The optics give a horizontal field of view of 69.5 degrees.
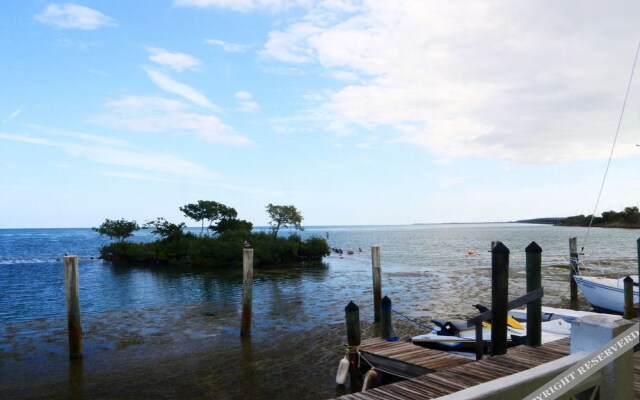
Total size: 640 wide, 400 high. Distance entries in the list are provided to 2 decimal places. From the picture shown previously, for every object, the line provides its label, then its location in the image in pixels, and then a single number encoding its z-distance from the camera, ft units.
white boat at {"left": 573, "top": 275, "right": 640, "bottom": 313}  62.69
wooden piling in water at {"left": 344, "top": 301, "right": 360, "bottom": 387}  37.60
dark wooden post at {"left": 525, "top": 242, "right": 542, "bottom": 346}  27.45
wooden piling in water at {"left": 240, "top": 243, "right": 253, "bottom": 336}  55.01
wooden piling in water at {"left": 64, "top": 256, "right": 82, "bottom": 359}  46.91
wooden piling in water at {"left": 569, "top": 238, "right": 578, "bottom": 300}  76.79
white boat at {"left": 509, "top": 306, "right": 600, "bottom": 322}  49.32
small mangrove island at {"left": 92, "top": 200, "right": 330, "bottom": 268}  161.38
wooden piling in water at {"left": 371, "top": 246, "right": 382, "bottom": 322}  63.62
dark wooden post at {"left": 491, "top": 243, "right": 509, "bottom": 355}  26.76
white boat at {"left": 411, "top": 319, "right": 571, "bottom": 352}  37.55
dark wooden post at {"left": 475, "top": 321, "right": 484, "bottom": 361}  31.83
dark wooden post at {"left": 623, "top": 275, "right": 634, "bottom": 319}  58.44
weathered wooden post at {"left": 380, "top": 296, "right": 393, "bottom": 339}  40.55
